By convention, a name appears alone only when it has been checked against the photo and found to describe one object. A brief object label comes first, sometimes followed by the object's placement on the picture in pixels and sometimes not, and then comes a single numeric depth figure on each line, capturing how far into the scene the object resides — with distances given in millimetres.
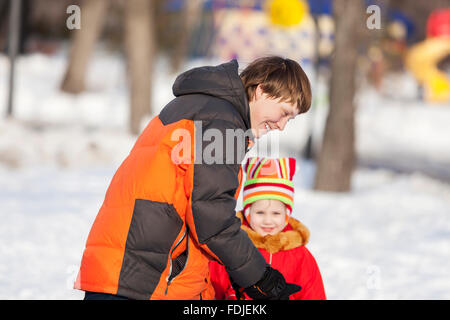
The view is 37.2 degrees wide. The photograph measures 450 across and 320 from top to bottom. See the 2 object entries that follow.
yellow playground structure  24812
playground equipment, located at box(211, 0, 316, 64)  26906
